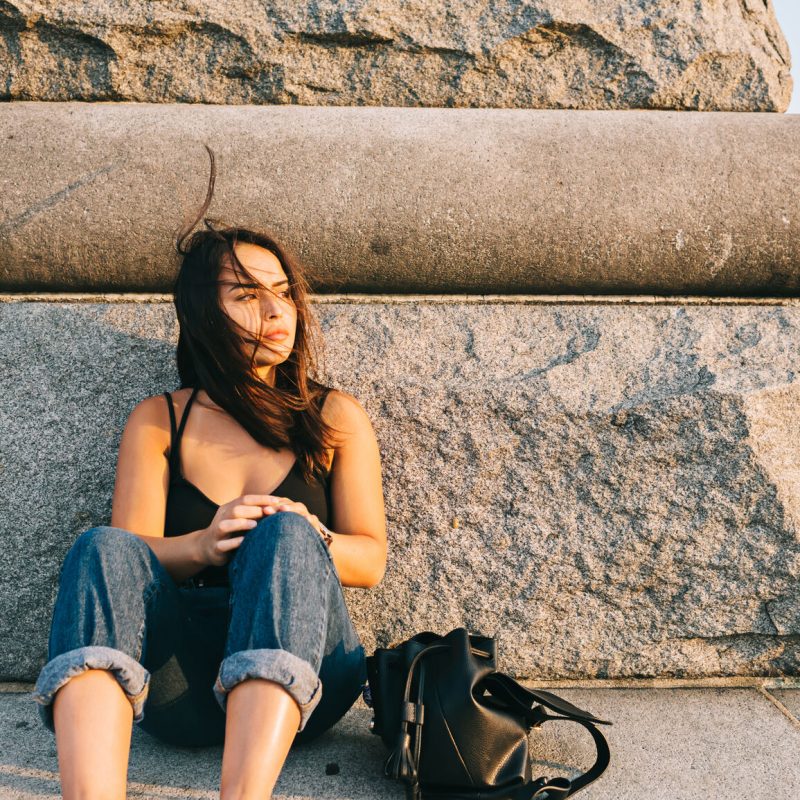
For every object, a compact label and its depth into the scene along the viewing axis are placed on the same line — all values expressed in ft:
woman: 5.15
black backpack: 5.80
